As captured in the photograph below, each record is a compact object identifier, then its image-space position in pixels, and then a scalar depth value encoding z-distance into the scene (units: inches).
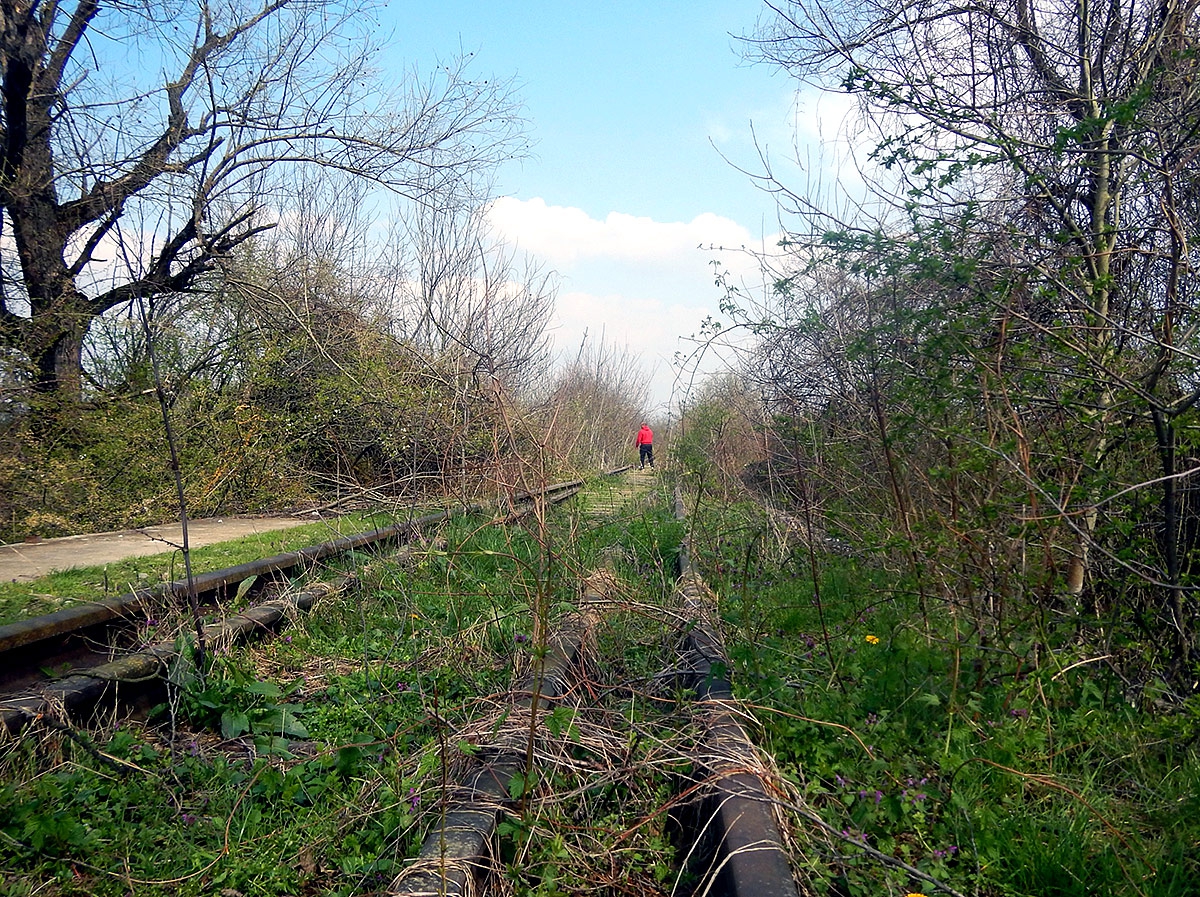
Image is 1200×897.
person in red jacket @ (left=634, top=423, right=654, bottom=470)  1365.7
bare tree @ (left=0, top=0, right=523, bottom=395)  440.1
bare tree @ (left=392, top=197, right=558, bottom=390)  604.7
